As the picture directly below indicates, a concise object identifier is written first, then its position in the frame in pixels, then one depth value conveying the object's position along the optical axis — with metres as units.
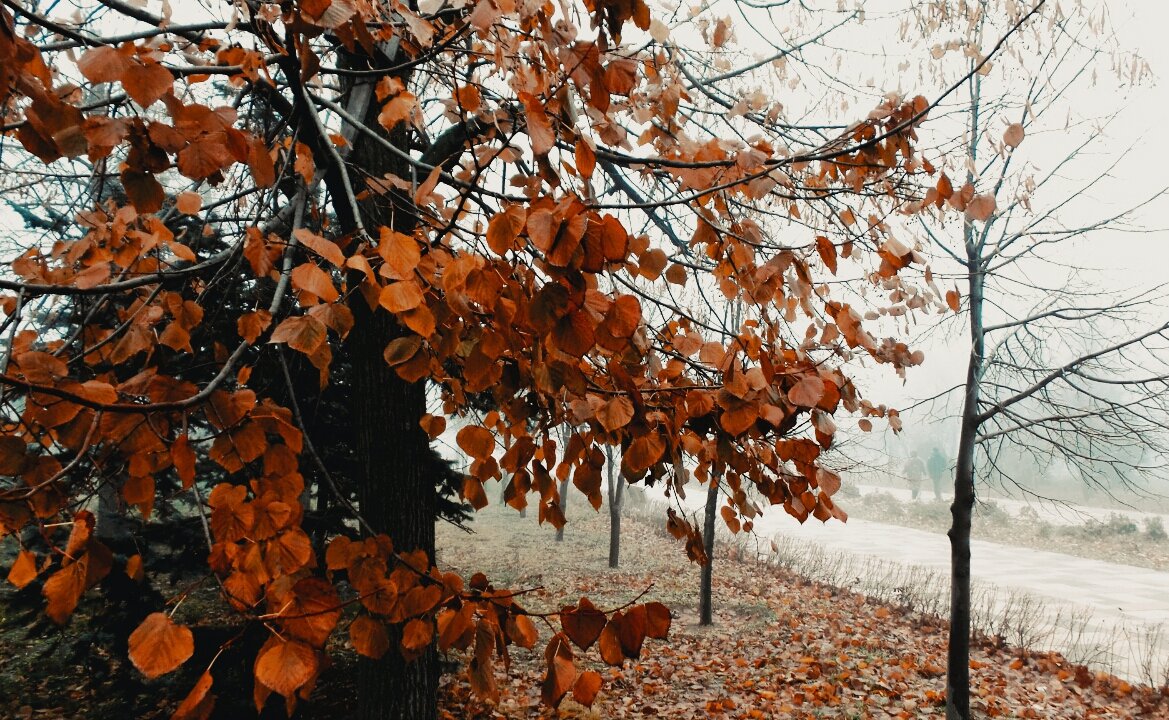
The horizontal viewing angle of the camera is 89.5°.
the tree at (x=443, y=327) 0.99
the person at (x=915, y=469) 50.69
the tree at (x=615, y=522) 12.08
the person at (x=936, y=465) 45.42
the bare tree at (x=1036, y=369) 4.61
